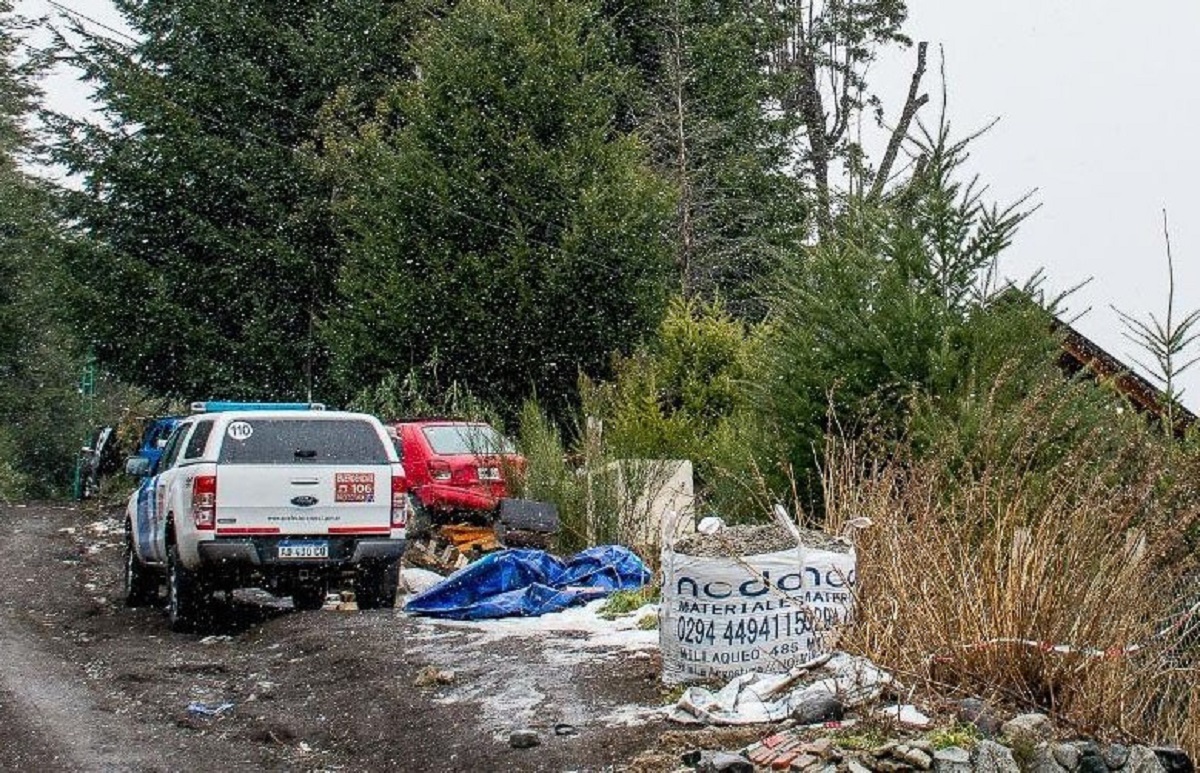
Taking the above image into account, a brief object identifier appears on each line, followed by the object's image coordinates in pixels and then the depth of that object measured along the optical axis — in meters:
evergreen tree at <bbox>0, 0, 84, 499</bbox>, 44.19
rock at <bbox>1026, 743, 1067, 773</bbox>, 7.94
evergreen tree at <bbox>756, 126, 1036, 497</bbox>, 14.00
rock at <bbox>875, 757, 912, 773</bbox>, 7.70
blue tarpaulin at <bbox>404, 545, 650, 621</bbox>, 13.86
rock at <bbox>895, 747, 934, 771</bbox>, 7.70
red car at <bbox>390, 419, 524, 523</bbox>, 19.91
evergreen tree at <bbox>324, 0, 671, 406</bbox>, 25.42
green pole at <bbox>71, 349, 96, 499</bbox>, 57.20
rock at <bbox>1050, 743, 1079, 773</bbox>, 8.04
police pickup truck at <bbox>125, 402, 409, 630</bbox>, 13.91
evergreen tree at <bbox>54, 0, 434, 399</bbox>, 34.34
